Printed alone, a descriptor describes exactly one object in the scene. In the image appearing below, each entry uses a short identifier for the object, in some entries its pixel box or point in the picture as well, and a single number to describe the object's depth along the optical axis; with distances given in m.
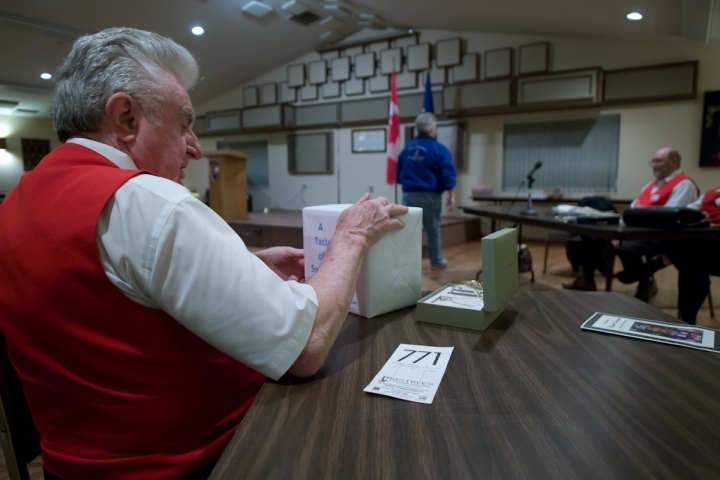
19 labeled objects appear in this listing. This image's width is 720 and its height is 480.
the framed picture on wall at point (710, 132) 5.03
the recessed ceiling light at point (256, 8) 5.97
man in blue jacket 4.06
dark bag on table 2.22
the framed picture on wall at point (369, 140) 7.34
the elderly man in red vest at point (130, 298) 0.59
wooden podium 6.19
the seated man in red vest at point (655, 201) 2.85
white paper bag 0.96
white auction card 0.64
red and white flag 6.35
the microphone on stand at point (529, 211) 3.35
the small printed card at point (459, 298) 0.97
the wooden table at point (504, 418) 0.49
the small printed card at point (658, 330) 0.81
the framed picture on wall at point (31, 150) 7.80
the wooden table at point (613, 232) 2.22
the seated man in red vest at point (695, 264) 2.49
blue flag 6.32
